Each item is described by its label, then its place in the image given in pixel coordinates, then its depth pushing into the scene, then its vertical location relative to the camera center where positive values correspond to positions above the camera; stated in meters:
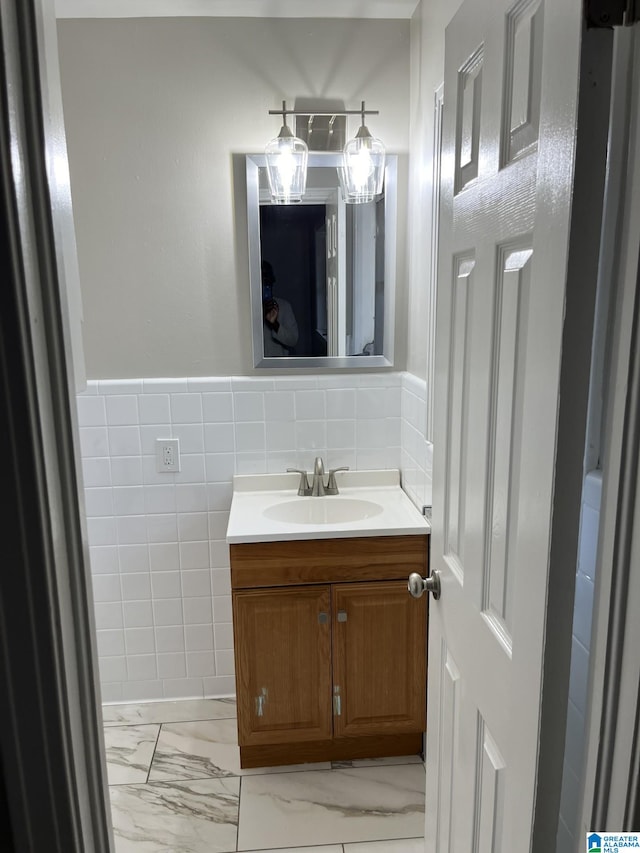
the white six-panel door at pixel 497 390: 0.84 -0.14
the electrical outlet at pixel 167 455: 2.52 -0.57
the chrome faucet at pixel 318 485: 2.51 -0.70
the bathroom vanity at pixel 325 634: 2.14 -1.10
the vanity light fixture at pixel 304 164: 2.29 +0.48
